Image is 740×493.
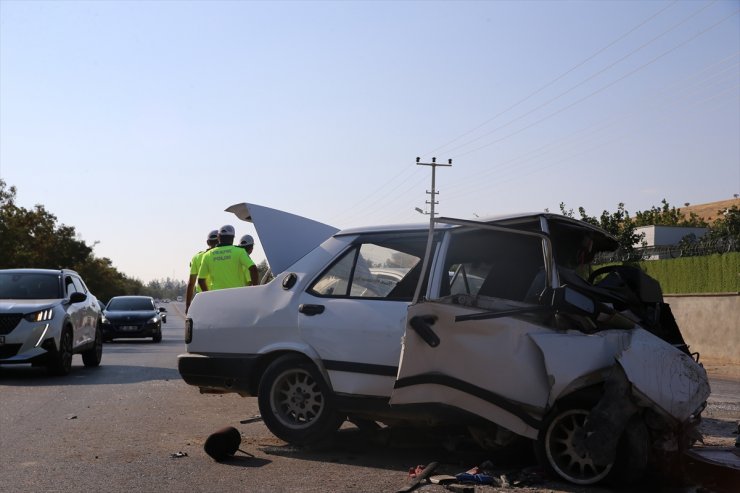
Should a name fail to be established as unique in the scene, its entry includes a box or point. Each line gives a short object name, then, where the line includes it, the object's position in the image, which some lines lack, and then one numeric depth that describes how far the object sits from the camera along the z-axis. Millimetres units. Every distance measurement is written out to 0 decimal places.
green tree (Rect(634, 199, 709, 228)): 84688
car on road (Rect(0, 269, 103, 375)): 15078
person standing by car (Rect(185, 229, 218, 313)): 12039
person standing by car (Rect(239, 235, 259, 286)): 12305
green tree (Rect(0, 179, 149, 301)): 56812
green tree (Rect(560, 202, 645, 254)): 51156
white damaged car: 6414
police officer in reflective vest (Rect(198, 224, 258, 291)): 11234
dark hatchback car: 30234
